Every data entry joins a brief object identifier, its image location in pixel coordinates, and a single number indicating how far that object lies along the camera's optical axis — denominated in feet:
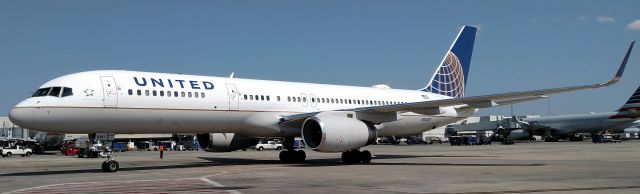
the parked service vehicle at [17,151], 164.64
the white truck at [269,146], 198.29
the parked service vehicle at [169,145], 246.43
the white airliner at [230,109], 61.57
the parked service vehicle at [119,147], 223.08
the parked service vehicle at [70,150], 161.58
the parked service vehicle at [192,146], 212.70
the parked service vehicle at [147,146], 250.57
